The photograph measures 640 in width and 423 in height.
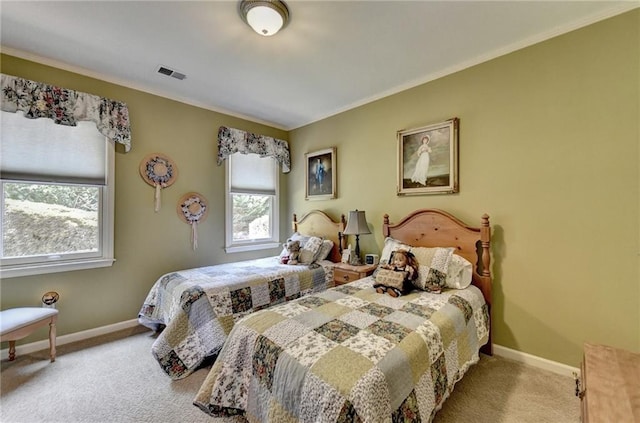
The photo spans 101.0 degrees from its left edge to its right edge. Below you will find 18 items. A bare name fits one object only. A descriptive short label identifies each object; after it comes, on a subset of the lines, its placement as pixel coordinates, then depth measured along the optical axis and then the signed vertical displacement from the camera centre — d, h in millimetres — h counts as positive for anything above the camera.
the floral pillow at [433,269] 2221 -491
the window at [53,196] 2369 +162
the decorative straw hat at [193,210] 3355 +33
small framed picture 3768 +565
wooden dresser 964 -730
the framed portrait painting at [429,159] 2641 +566
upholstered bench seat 1953 -858
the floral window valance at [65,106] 2281 +1014
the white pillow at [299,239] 3441 -368
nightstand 2894 -672
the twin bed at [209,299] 2109 -820
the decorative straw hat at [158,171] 3061 +491
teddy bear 3299 -513
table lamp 3119 -169
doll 2156 -536
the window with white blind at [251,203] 3842 +150
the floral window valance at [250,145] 3641 +996
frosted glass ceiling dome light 1779 +1378
